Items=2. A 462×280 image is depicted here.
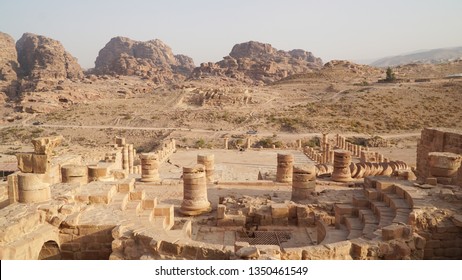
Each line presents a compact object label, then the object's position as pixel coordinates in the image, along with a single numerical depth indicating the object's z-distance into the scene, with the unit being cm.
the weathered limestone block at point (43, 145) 1125
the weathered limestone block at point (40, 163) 1129
